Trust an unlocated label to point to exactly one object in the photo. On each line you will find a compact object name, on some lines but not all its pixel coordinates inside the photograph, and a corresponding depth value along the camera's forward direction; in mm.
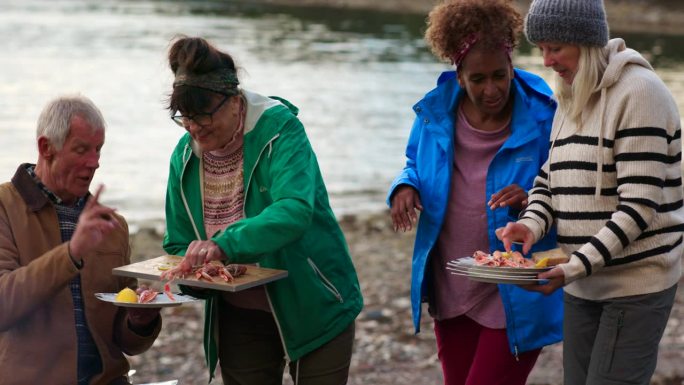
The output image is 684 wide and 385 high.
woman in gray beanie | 6812
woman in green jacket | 7367
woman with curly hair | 7980
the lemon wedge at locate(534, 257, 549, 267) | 6992
